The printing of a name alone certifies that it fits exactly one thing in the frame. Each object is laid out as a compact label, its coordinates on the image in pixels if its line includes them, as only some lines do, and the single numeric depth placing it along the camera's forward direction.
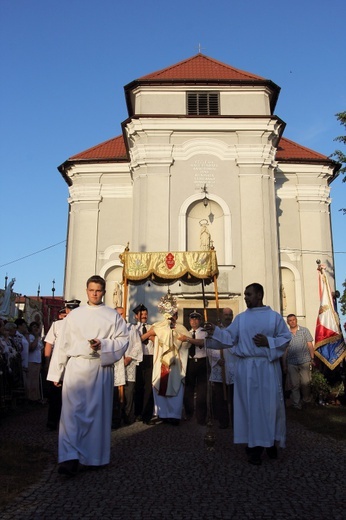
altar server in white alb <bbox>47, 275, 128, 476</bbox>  5.25
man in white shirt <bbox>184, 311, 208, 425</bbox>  9.01
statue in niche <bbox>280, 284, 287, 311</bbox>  21.40
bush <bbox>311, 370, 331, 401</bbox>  10.70
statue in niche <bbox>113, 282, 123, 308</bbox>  21.39
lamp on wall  19.92
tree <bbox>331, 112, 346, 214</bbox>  19.02
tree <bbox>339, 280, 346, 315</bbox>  30.34
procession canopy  13.20
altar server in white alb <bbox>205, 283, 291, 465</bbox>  5.81
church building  19.20
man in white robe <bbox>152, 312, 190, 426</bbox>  8.99
